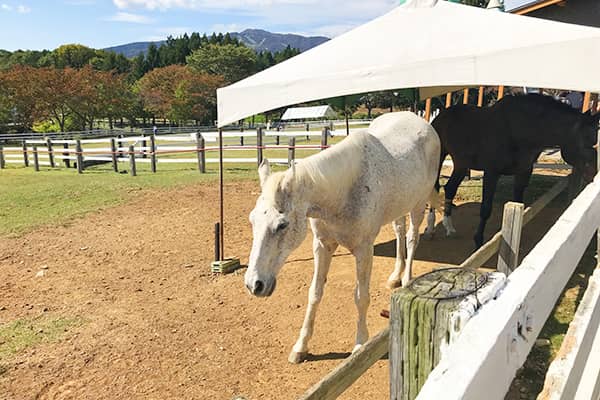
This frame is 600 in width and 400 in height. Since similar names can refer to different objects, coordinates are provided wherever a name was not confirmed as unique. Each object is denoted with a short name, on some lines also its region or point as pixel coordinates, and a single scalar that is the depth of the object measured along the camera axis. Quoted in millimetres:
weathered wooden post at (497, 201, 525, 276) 3250
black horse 5168
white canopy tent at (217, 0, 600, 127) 3588
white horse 2777
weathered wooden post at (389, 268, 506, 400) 1025
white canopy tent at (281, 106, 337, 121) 32353
